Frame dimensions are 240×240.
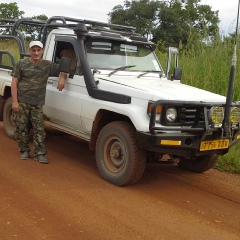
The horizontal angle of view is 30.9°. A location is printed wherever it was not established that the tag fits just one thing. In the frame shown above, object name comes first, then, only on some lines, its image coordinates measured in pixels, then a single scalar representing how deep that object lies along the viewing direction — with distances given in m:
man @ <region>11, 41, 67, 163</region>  6.28
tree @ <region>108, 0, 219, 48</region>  35.99
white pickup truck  5.06
